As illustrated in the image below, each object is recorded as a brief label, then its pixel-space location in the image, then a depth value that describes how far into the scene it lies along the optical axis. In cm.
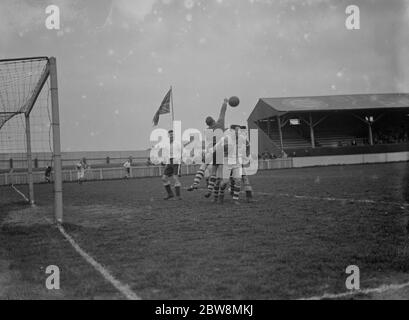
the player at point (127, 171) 3416
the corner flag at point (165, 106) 2342
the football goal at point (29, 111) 909
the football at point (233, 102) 1094
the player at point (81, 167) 2841
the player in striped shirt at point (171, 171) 1294
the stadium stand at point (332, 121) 4478
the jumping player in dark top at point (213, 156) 1123
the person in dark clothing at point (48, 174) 3078
